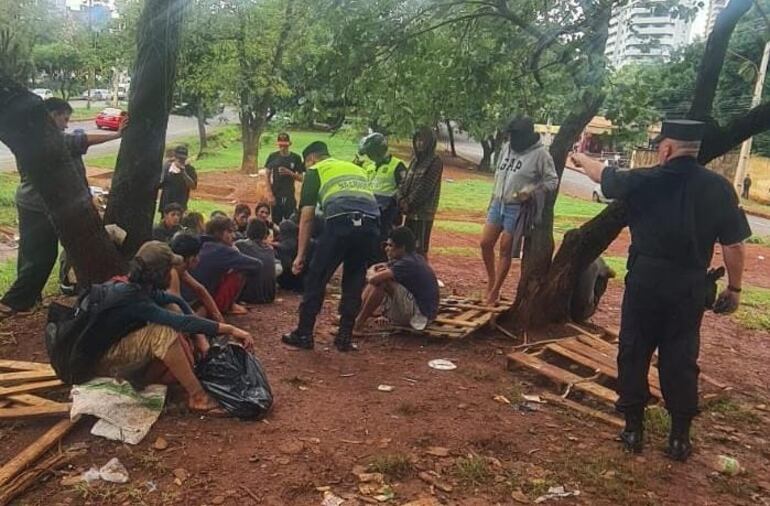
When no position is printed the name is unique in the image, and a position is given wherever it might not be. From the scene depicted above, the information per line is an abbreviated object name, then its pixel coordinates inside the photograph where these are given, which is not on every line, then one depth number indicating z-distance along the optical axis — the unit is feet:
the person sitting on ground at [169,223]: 22.59
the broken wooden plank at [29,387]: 14.12
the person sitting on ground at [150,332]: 12.98
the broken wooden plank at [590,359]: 16.67
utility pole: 81.20
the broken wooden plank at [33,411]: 13.25
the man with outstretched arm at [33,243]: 19.01
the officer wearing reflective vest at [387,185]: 24.86
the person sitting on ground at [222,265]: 19.34
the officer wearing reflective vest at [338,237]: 17.60
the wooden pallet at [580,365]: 15.83
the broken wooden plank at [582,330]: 20.36
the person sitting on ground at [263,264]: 21.88
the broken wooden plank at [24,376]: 14.82
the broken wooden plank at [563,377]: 15.78
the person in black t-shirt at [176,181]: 28.58
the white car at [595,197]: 81.24
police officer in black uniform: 12.41
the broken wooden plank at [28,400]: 13.79
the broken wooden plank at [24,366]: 15.56
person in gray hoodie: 20.88
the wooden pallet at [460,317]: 20.10
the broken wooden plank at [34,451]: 11.35
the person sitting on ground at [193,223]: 21.95
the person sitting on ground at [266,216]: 26.49
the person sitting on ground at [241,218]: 26.71
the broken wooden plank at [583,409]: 14.82
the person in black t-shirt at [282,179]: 30.53
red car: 105.92
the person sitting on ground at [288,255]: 24.75
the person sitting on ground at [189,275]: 16.79
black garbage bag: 13.67
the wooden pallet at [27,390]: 13.35
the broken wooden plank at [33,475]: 10.93
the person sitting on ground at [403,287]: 19.51
